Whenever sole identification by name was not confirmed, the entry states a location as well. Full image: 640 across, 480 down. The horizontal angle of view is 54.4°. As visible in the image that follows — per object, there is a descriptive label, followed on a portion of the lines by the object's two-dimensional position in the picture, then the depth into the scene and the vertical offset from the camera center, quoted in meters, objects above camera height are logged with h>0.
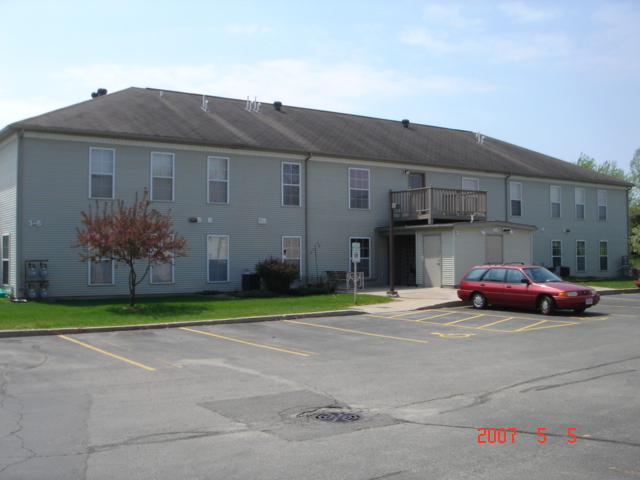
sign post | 20.77 +0.13
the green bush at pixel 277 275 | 24.17 -0.65
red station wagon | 17.89 -0.99
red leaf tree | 17.83 +0.61
